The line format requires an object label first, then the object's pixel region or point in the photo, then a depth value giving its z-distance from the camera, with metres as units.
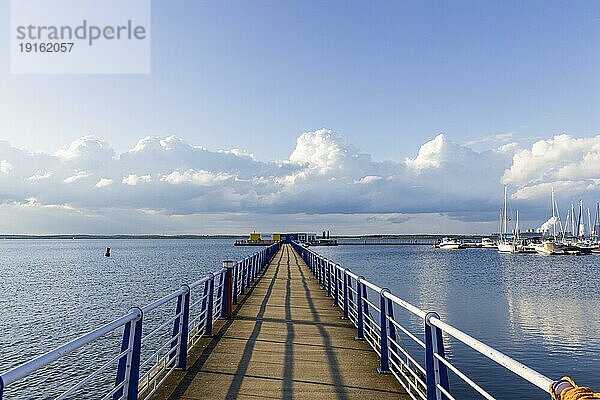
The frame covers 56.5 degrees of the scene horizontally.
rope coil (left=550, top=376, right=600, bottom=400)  2.14
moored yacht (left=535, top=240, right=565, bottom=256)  86.31
